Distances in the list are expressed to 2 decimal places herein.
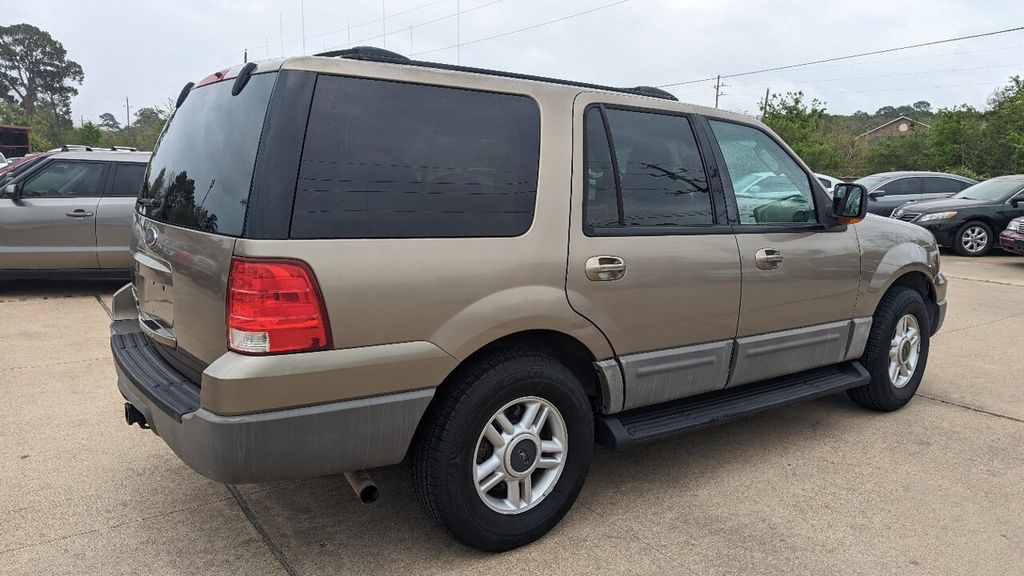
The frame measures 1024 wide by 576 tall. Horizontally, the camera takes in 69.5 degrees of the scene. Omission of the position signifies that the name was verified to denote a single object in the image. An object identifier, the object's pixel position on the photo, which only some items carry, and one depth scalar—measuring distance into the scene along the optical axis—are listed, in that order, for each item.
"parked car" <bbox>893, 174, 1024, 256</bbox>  12.78
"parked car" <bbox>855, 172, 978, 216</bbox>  14.80
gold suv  2.36
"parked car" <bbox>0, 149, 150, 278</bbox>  7.73
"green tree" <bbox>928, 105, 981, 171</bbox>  34.62
